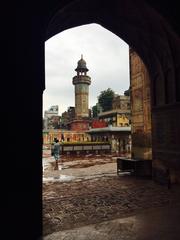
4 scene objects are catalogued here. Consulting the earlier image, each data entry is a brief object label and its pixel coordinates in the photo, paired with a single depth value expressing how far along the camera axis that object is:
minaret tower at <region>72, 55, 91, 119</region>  55.38
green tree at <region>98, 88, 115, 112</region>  59.50
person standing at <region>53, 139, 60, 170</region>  15.56
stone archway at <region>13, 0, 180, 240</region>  4.59
